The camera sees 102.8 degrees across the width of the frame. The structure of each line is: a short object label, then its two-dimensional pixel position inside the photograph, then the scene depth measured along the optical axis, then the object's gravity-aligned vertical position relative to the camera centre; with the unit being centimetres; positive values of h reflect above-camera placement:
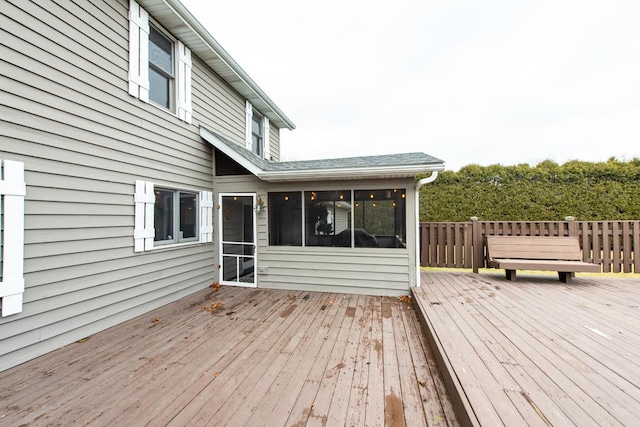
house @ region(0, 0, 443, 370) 251 +45
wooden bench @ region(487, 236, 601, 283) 460 -74
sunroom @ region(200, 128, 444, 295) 461 -6
